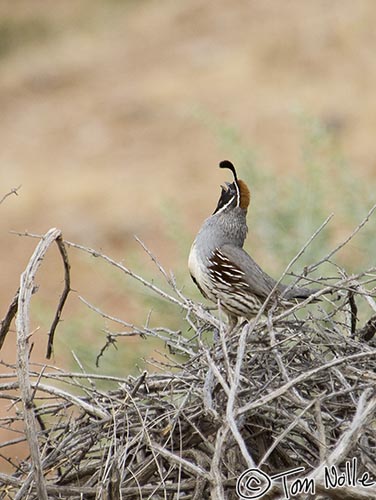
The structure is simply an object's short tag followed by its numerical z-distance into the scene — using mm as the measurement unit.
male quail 8664
